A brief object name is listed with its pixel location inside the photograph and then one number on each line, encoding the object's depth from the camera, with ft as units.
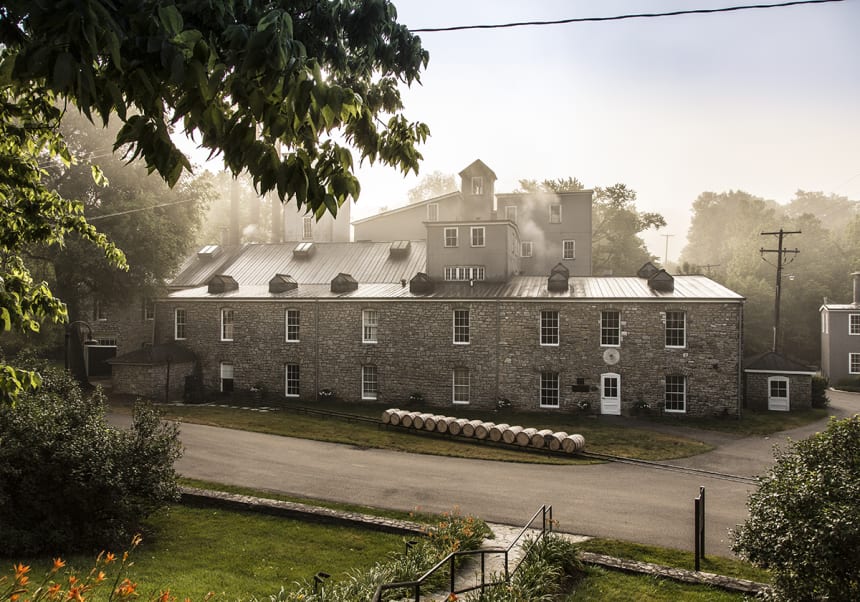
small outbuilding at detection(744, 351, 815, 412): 103.71
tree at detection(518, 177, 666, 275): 198.39
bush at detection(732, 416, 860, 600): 26.35
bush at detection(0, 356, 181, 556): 37.73
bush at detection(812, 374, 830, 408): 107.24
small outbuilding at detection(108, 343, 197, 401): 105.29
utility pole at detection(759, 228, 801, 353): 119.84
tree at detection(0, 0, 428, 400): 8.00
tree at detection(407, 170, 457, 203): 258.59
